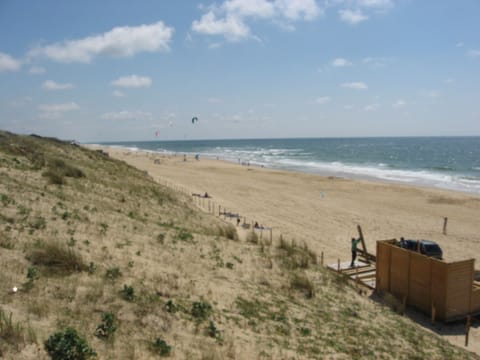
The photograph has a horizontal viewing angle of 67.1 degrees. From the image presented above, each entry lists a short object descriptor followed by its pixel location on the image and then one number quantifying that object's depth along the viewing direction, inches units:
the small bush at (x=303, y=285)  374.6
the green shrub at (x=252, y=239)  523.5
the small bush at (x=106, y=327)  207.9
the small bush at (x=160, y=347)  208.4
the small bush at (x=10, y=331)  178.2
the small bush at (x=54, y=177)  579.7
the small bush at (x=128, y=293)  255.6
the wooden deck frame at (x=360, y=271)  510.5
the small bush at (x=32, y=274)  250.8
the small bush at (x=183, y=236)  458.9
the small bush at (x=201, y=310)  265.4
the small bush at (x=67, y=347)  176.7
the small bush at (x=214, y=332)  243.4
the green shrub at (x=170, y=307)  258.7
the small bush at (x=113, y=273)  284.2
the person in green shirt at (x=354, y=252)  558.3
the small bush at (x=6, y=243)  288.1
